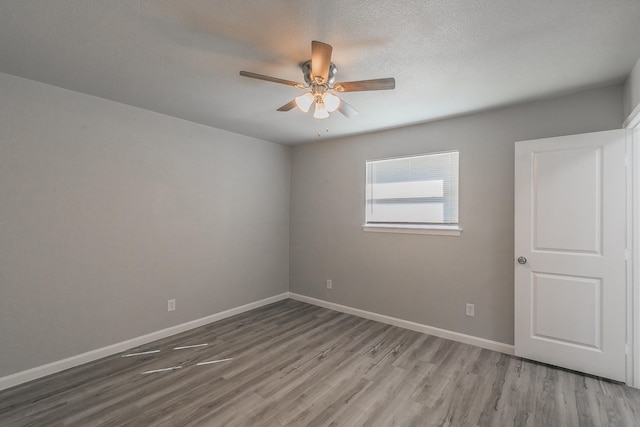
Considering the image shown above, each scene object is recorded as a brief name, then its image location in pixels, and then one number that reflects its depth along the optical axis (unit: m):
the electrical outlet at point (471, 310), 3.06
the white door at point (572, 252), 2.35
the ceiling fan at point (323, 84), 1.69
